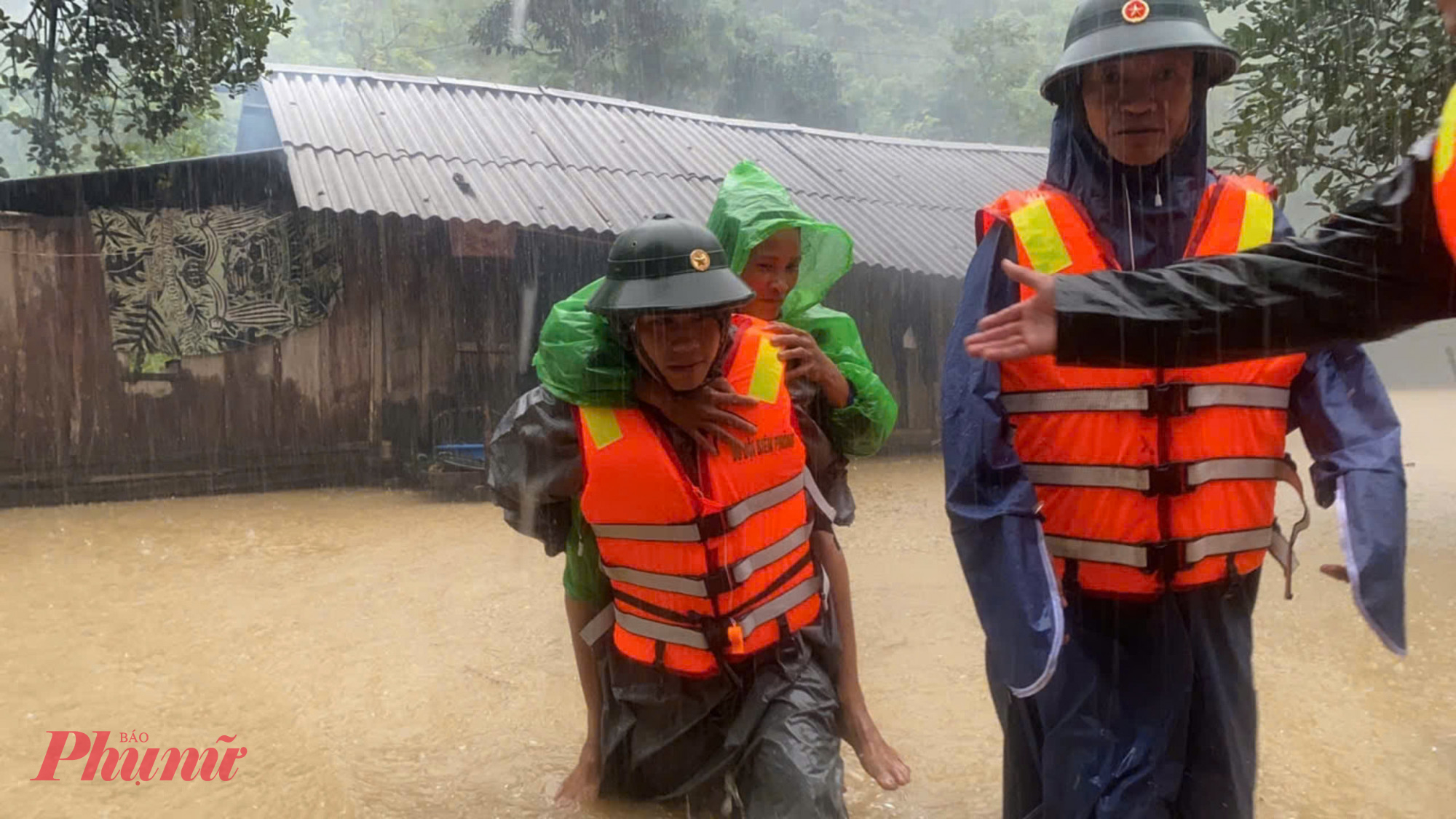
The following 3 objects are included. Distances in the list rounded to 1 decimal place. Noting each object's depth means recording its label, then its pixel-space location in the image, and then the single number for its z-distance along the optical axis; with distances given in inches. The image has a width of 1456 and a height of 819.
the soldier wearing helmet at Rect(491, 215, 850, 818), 102.9
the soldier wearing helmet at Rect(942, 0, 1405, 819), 80.3
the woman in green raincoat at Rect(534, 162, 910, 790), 105.7
